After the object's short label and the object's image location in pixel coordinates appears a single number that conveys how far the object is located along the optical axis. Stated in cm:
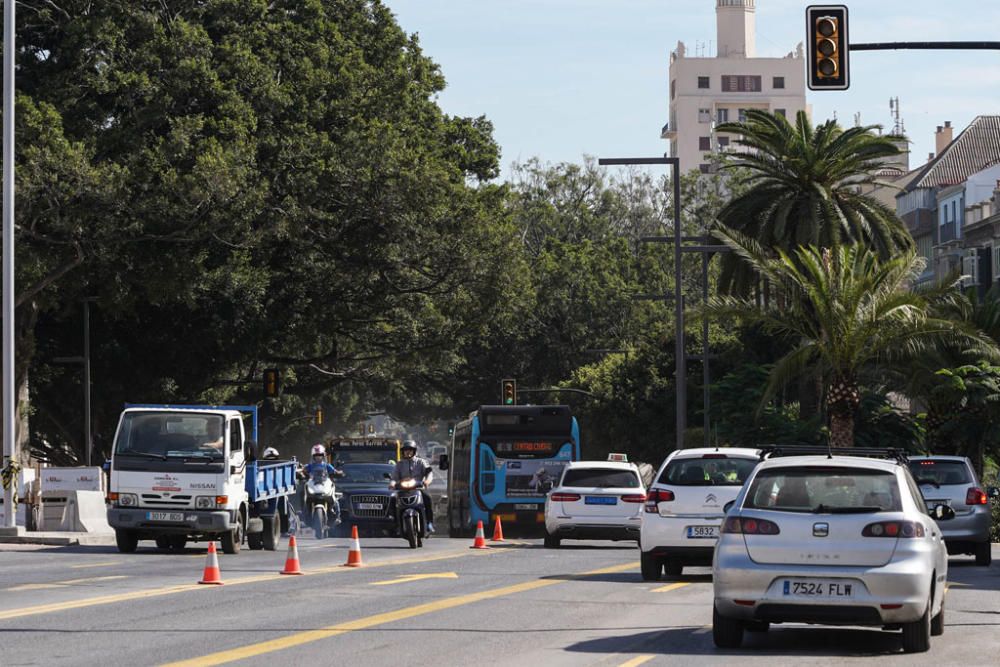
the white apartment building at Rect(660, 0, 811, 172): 15238
